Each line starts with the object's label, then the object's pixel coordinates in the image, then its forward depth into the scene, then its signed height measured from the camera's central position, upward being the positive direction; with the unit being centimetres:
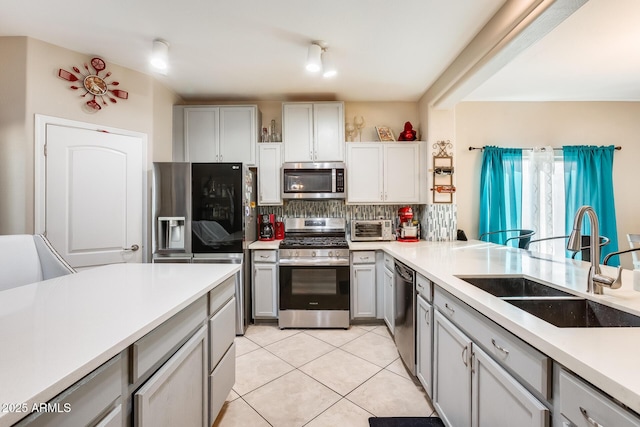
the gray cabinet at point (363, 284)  306 -74
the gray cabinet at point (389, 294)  271 -79
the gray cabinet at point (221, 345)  148 -74
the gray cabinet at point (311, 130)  336 +101
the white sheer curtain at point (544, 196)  356 +24
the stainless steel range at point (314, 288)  298 -77
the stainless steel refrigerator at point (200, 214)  281 +2
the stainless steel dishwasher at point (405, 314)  204 -78
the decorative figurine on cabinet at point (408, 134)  343 +99
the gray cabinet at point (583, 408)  64 -48
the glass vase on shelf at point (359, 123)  363 +118
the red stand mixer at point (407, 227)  332 -14
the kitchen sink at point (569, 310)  112 -42
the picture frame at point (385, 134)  347 +99
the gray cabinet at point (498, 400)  90 -67
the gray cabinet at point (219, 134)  335 +96
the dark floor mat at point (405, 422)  167 -124
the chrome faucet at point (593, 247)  122 -15
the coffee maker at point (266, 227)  341 -14
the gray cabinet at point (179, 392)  93 -67
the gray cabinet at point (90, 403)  60 -45
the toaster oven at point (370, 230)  334 -18
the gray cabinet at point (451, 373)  132 -82
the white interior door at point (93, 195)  241 +19
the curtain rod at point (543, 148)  360 +85
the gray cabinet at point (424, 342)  177 -84
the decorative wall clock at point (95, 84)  250 +120
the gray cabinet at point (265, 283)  304 -73
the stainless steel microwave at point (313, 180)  325 +40
